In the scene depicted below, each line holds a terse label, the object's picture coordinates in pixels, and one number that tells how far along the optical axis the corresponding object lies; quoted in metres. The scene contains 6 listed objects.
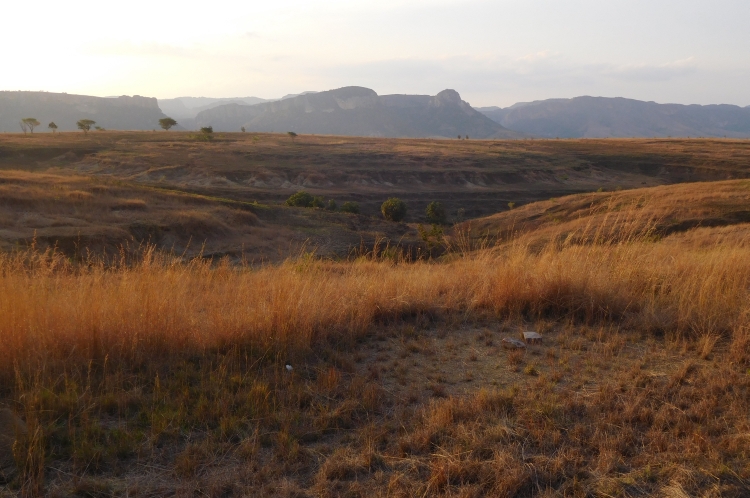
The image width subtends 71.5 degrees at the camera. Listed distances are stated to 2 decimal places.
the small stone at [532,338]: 4.79
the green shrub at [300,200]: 38.22
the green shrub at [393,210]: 37.41
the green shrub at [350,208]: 37.67
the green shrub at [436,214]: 36.97
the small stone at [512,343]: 4.66
